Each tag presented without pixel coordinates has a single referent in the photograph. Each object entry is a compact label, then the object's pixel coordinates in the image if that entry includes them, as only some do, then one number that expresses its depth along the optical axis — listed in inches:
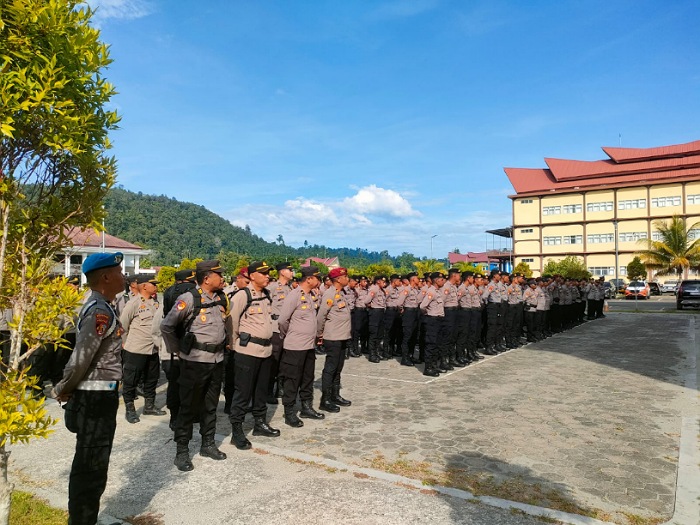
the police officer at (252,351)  207.6
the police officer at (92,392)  119.9
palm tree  1439.5
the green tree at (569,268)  1556.8
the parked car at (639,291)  1454.2
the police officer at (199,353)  182.4
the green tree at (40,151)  100.1
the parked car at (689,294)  954.1
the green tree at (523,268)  1775.3
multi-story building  1919.3
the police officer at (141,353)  255.0
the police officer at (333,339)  267.7
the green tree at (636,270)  1729.1
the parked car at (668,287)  1774.9
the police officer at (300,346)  242.4
